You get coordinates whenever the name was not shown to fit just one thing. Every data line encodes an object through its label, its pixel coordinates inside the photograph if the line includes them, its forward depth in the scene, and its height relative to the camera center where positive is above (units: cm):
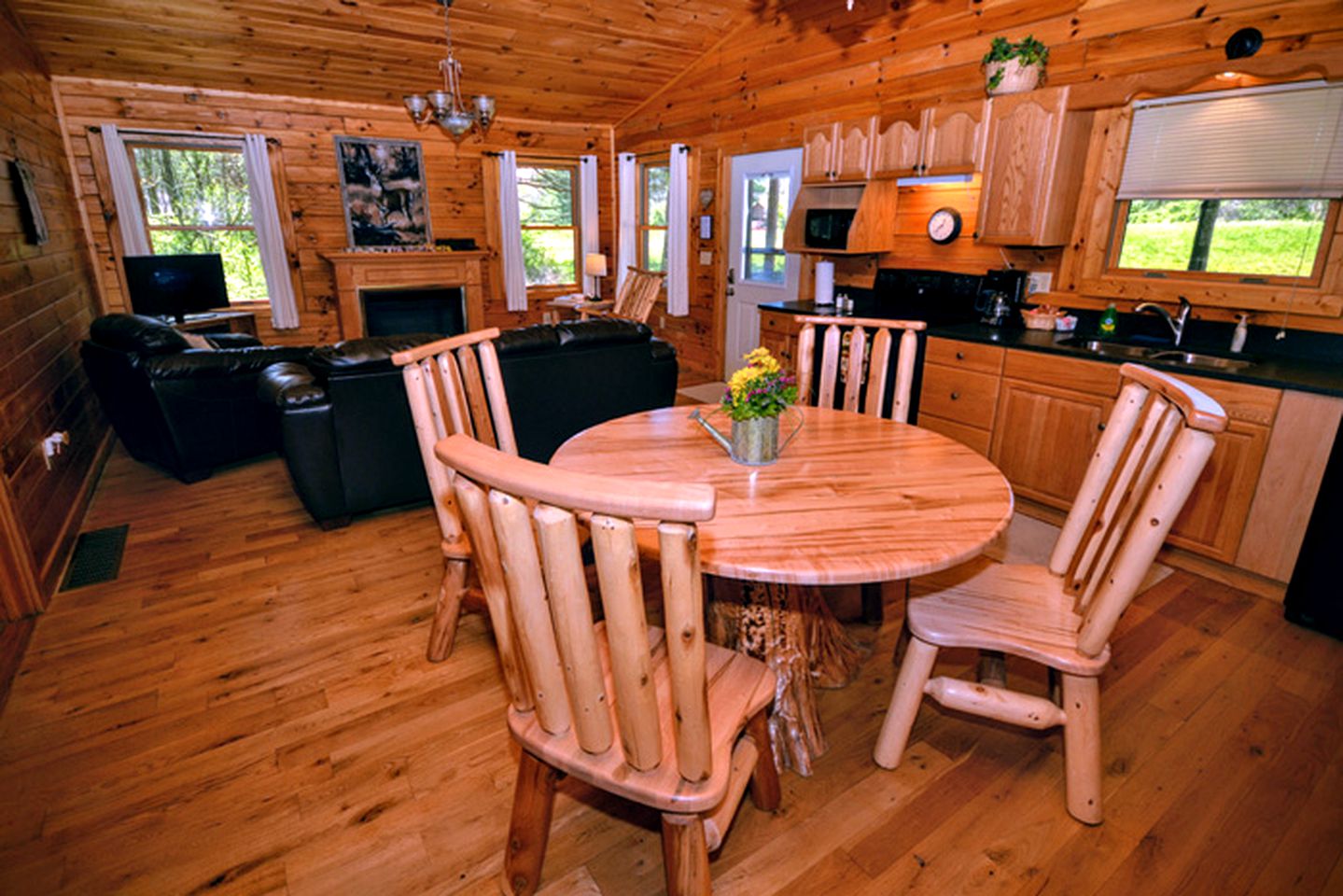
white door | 525 +8
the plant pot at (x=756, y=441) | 164 -46
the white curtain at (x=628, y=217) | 699 +37
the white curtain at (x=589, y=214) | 723 +41
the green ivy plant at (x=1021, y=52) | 322 +97
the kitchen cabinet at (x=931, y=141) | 345 +60
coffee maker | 362 -23
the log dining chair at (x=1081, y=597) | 131 -84
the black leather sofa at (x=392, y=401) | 279 -69
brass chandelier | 393 +86
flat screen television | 495 -26
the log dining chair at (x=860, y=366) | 225 -40
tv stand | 511 -57
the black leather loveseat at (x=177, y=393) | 328 -72
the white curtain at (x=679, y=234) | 617 +16
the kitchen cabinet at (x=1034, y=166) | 316 +42
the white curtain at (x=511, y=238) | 675 +14
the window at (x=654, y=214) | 691 +41
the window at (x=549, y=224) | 727 +30
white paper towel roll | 452 -21
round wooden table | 120 -54
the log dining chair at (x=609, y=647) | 79 -55
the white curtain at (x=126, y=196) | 514 +42
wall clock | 386 +15
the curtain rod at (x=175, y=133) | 511 +93
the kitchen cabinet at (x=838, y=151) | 405 +63
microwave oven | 426 +15
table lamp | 712 -14
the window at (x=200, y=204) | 553 +39
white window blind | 259 +45
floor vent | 261 -126
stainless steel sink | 274 -44
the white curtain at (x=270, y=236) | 563 +13
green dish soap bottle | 325 -33
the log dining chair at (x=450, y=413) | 174 -46
